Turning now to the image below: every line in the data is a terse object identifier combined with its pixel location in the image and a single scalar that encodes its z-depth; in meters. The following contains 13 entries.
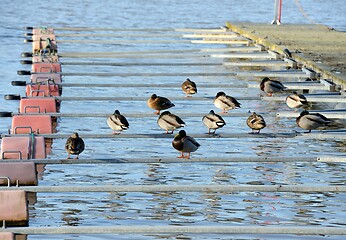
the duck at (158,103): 22.27
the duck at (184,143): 17.62
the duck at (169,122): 19.20
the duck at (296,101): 21.80
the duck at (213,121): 19.08
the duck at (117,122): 19.15
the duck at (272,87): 24.22
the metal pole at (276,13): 40.33
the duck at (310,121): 19.58
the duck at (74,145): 17.39
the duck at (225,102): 21.83
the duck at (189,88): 24.34
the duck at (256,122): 19.28
